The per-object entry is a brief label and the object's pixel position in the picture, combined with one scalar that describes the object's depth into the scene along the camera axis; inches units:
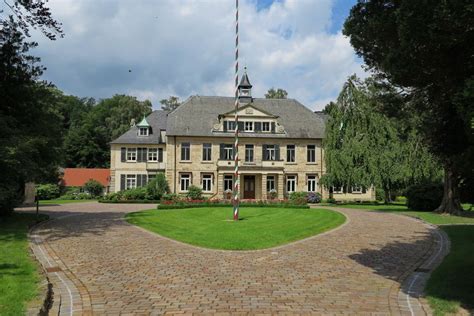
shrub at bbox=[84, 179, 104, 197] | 2102.6
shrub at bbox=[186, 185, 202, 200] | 1707.7
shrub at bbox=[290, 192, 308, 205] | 1482.5
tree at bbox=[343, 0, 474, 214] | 250.4
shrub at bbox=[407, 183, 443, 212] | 1156.5
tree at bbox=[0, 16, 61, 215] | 668.7
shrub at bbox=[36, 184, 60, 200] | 1961.1
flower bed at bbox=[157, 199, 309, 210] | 1218.6
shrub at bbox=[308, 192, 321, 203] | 1744.6
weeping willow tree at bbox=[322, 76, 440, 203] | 1446.9
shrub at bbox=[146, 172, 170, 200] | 1753.2
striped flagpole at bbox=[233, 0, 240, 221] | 893.2
